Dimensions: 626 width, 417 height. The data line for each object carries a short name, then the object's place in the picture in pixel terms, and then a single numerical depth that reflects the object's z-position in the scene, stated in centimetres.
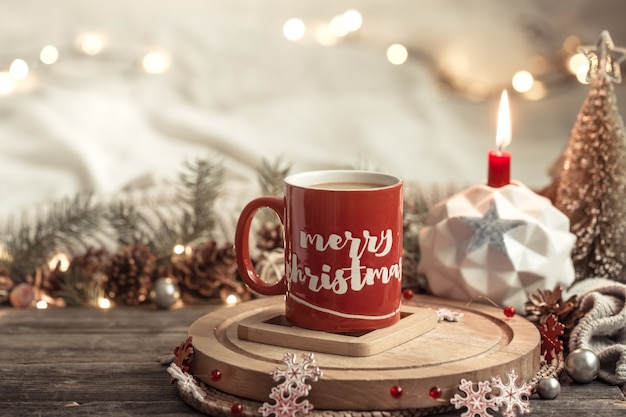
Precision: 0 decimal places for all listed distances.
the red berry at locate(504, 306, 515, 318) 82
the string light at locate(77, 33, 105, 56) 195
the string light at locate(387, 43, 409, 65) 211
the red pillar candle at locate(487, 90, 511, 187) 94
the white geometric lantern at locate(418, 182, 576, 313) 90
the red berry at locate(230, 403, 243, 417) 67
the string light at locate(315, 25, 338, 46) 213
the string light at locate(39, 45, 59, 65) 191
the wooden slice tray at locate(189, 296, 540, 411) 66
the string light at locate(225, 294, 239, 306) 109
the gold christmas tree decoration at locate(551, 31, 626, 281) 96
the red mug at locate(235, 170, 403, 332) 73
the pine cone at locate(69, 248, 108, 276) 113
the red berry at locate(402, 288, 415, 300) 91
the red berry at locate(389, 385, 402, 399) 65
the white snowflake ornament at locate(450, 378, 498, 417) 66
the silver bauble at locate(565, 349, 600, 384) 76
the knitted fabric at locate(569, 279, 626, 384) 78
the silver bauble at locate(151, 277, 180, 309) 106
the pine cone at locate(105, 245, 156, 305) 109
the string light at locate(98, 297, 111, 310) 108
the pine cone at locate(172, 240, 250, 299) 110
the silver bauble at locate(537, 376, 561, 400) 72
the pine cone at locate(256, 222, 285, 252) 110
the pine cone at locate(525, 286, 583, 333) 87
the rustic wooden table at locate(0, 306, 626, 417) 72
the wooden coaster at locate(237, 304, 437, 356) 71
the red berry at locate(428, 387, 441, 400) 66
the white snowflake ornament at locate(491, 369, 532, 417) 67
